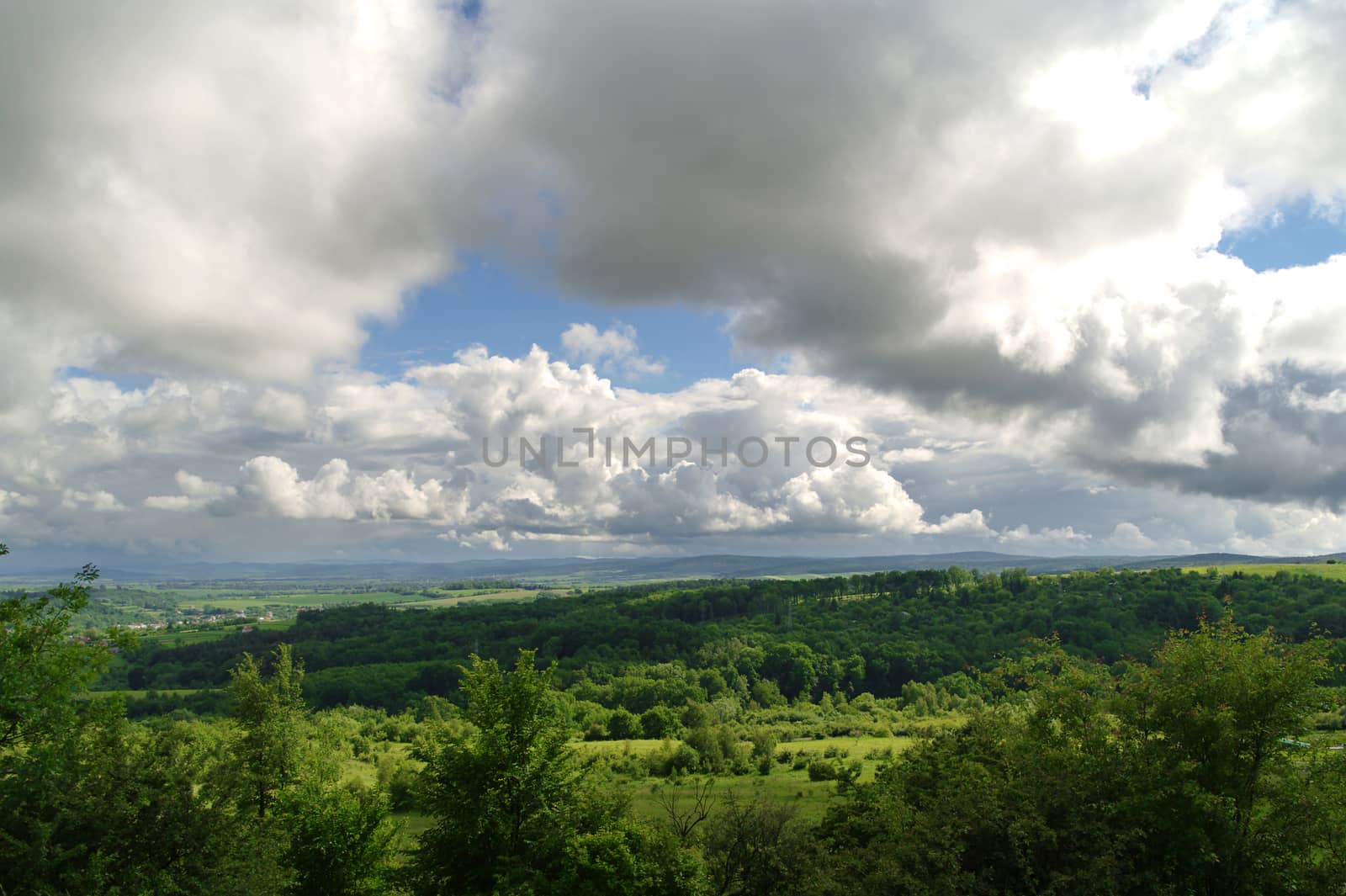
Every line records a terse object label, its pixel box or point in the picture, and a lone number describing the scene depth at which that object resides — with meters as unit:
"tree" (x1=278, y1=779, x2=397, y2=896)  28.31
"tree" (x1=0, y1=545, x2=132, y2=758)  19.84
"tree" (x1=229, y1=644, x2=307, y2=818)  39.75
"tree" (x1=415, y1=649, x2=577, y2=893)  26.44
